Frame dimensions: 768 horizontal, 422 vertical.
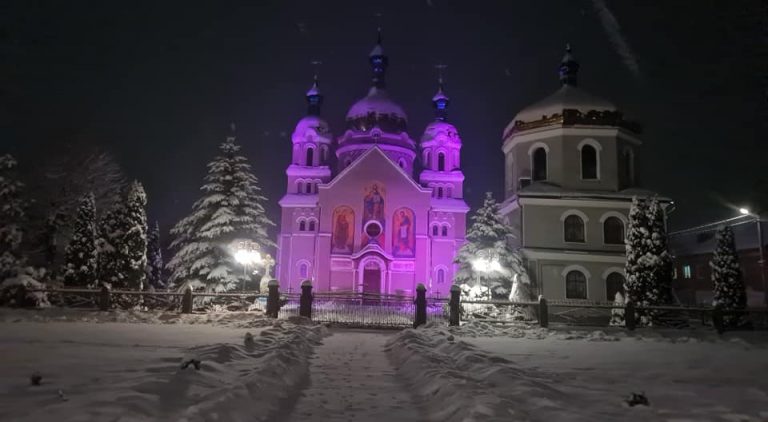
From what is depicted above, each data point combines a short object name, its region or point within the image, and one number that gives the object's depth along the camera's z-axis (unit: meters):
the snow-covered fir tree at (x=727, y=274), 26.91
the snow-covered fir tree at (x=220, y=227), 26.89
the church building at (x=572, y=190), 30.06
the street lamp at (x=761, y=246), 26.01
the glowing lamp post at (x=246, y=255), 26.16
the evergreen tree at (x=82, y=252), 26.06
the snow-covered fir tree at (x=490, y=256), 29.11
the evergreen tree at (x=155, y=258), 40.97
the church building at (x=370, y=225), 40.88
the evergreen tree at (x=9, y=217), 22.66
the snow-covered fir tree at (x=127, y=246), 28.20
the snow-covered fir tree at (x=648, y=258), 24.78
